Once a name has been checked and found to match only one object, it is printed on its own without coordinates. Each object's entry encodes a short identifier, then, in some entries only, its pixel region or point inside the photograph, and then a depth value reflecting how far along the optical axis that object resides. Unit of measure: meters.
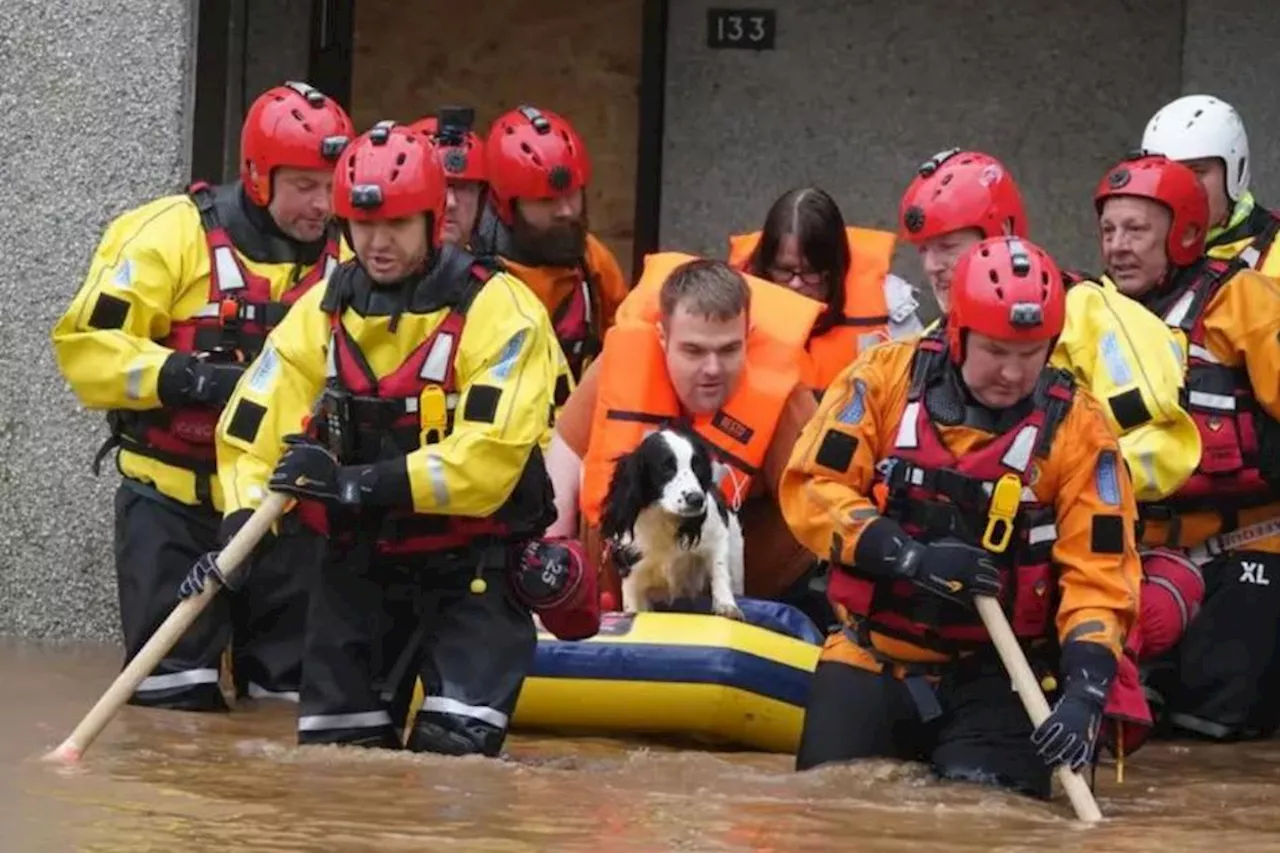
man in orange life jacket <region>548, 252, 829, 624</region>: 19.06
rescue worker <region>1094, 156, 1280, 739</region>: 18.75
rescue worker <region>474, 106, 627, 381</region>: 20.59
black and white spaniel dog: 18.80
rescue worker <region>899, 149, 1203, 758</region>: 17.56
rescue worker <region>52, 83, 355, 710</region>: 18.80
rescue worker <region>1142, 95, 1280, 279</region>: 19.37
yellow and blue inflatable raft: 18.14
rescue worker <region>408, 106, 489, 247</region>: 20.72
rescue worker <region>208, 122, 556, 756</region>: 15.77
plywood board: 25.77
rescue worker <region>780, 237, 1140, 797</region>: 15.29
